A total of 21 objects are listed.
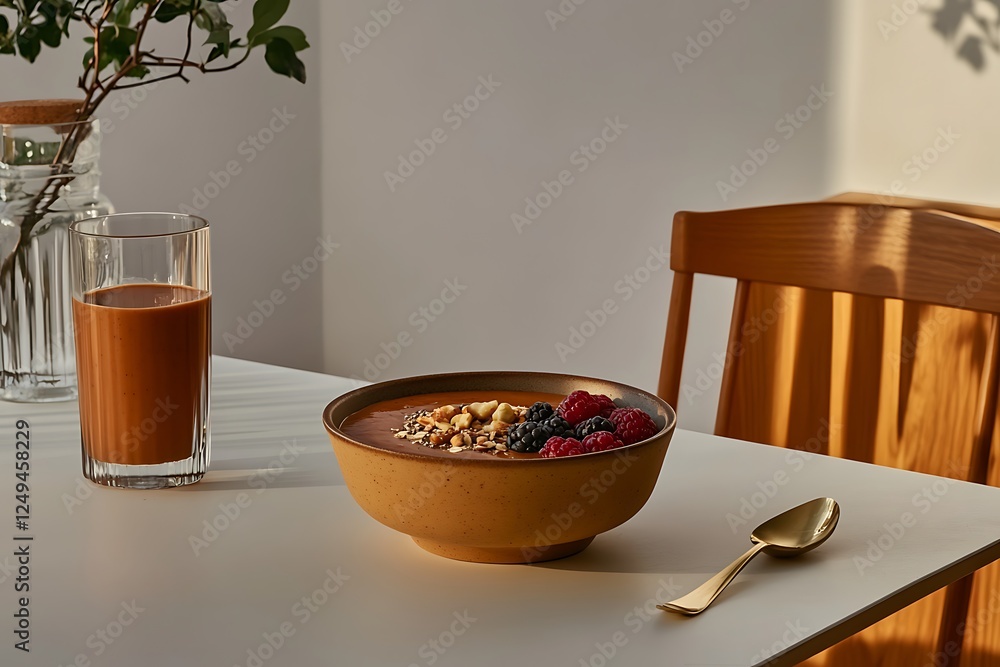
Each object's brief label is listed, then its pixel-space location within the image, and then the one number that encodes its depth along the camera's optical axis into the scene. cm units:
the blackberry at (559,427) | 127
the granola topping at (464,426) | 128
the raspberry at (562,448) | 125
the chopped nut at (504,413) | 130
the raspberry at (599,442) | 125
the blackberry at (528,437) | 127
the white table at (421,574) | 120
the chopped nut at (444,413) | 130
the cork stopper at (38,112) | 146
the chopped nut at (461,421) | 129
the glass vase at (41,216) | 145
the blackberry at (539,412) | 129
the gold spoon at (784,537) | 124
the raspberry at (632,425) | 127
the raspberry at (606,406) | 130
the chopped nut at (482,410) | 131
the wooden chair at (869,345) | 153
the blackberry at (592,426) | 127
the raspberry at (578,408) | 129
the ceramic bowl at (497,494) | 123
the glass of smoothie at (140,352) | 135
